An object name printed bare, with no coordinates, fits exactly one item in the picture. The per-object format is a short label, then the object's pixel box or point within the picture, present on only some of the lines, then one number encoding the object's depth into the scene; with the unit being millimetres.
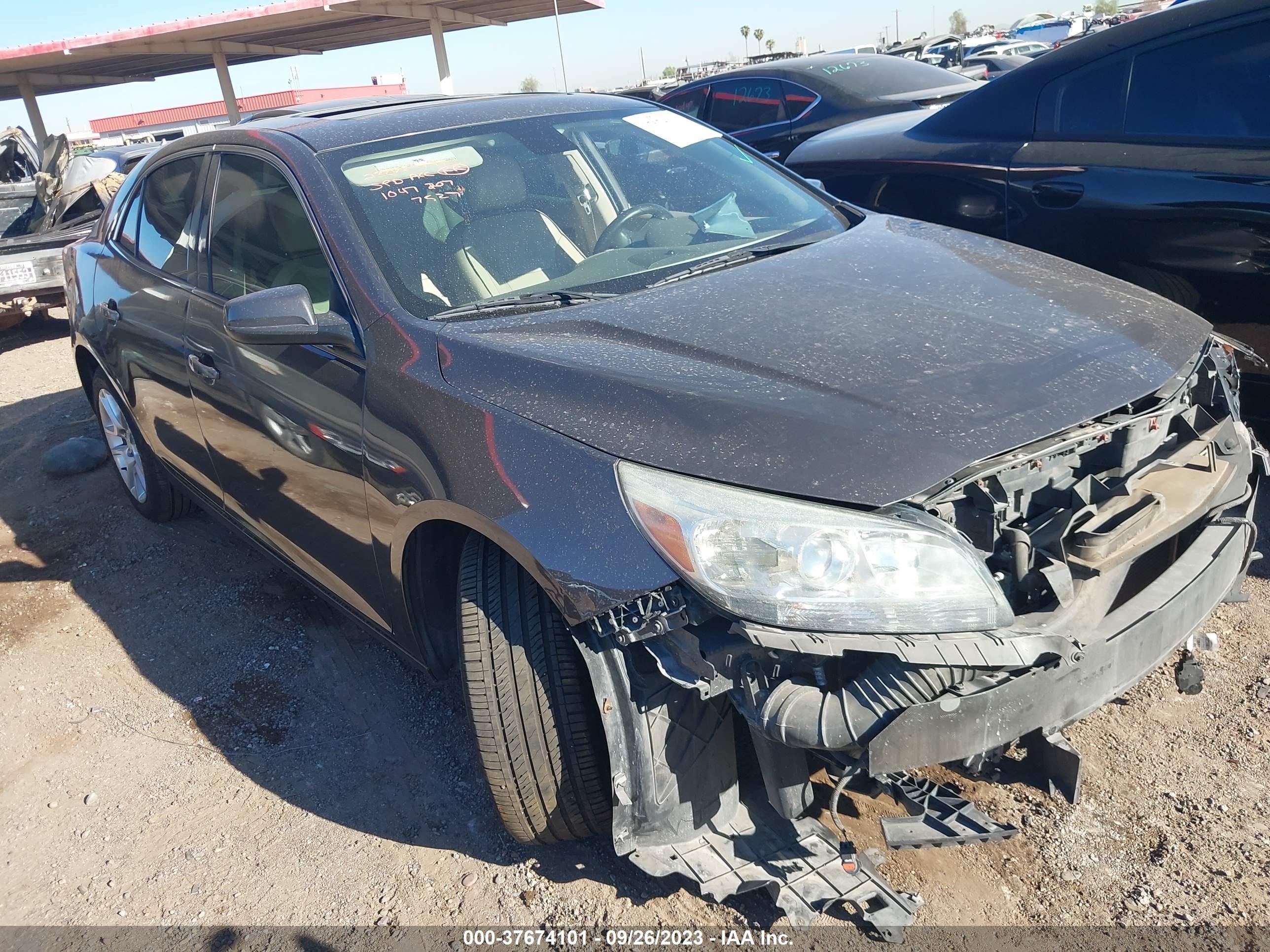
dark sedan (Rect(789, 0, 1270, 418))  3346
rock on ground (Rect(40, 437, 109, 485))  5492
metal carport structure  16328
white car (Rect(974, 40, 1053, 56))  23797
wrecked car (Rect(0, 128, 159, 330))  8266
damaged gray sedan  1815
